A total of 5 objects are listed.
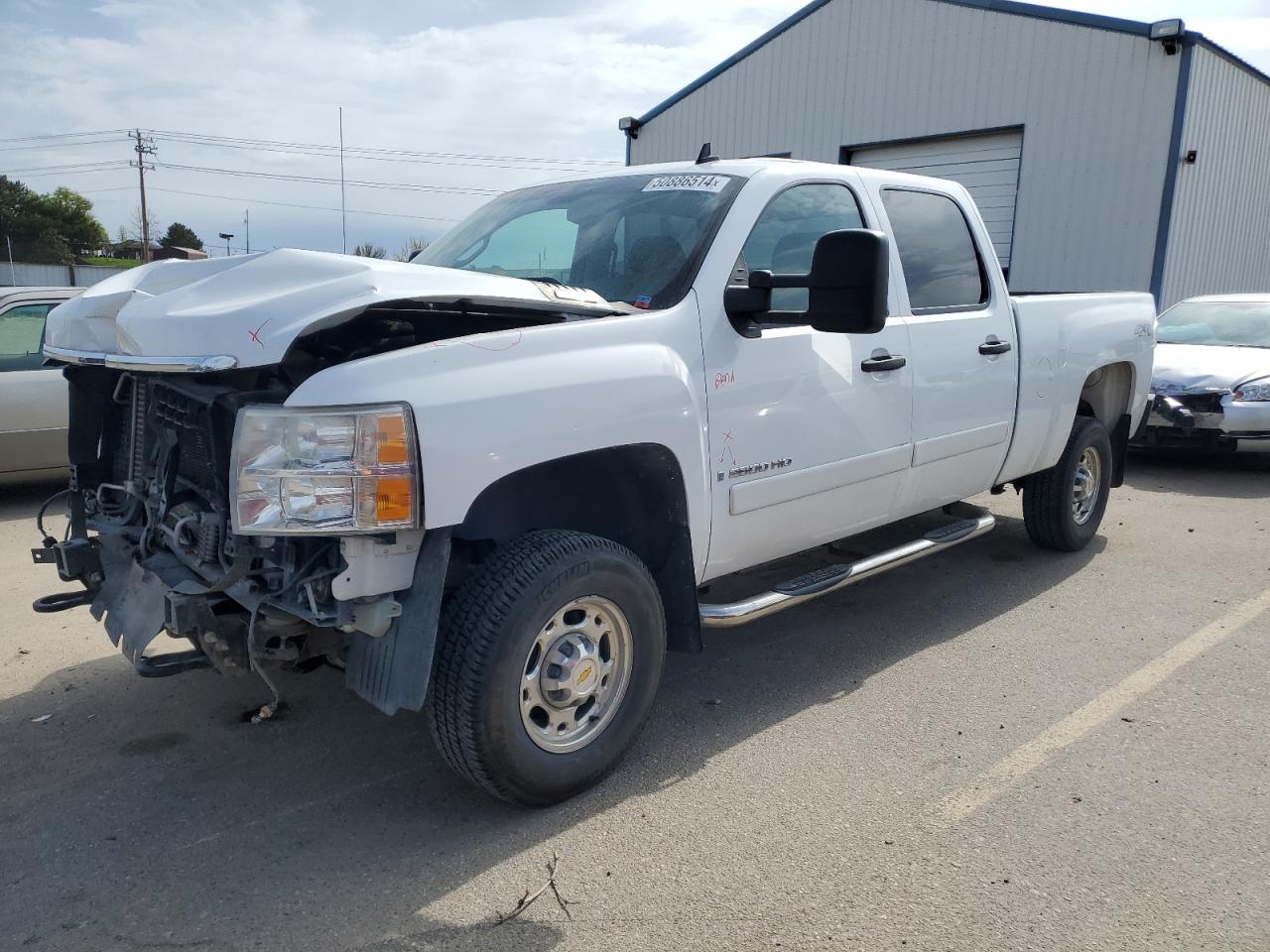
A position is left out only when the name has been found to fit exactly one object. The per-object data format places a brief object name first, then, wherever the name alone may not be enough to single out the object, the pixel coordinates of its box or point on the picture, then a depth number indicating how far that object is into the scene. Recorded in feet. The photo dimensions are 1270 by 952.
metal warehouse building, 44.47
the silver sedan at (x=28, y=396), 23.56
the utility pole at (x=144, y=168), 179.73
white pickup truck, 8.87
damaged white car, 28.14
